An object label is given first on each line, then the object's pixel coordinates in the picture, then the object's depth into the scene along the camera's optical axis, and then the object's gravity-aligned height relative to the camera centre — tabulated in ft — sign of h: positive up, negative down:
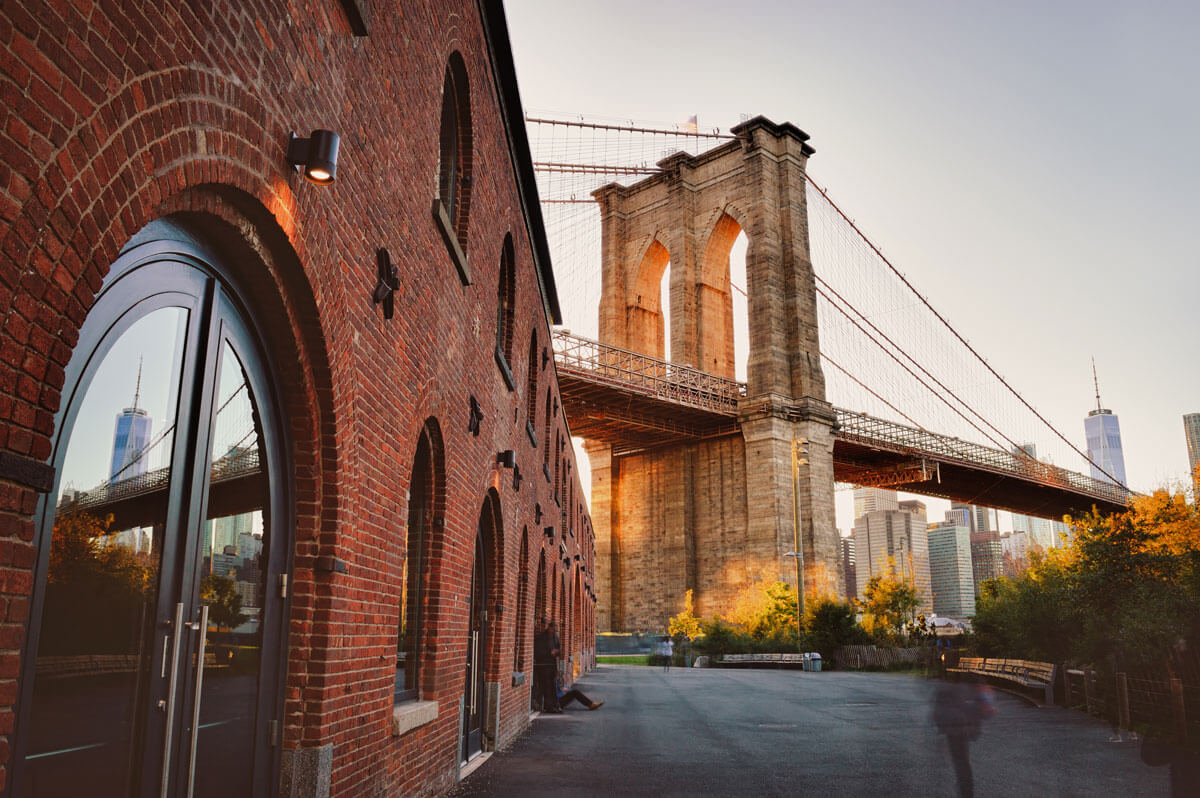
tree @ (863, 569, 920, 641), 114.42 -0.73
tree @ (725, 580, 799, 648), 107.65 -1.91
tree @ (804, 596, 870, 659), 98.53 -3.30
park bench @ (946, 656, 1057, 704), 43.39 -4.09
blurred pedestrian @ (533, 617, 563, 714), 43.19 -3.23
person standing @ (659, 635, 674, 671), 102.58 -6.00
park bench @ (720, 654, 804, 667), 96.66 -6.82
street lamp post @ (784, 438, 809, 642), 101.08 +11.70
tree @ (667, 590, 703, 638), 128.26 -3.63
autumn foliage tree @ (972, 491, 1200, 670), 32.78 -0.26
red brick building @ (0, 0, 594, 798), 7.14 +2.44
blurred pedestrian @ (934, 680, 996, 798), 24.32 -3.91
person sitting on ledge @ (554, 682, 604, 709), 44.03 -4.92
